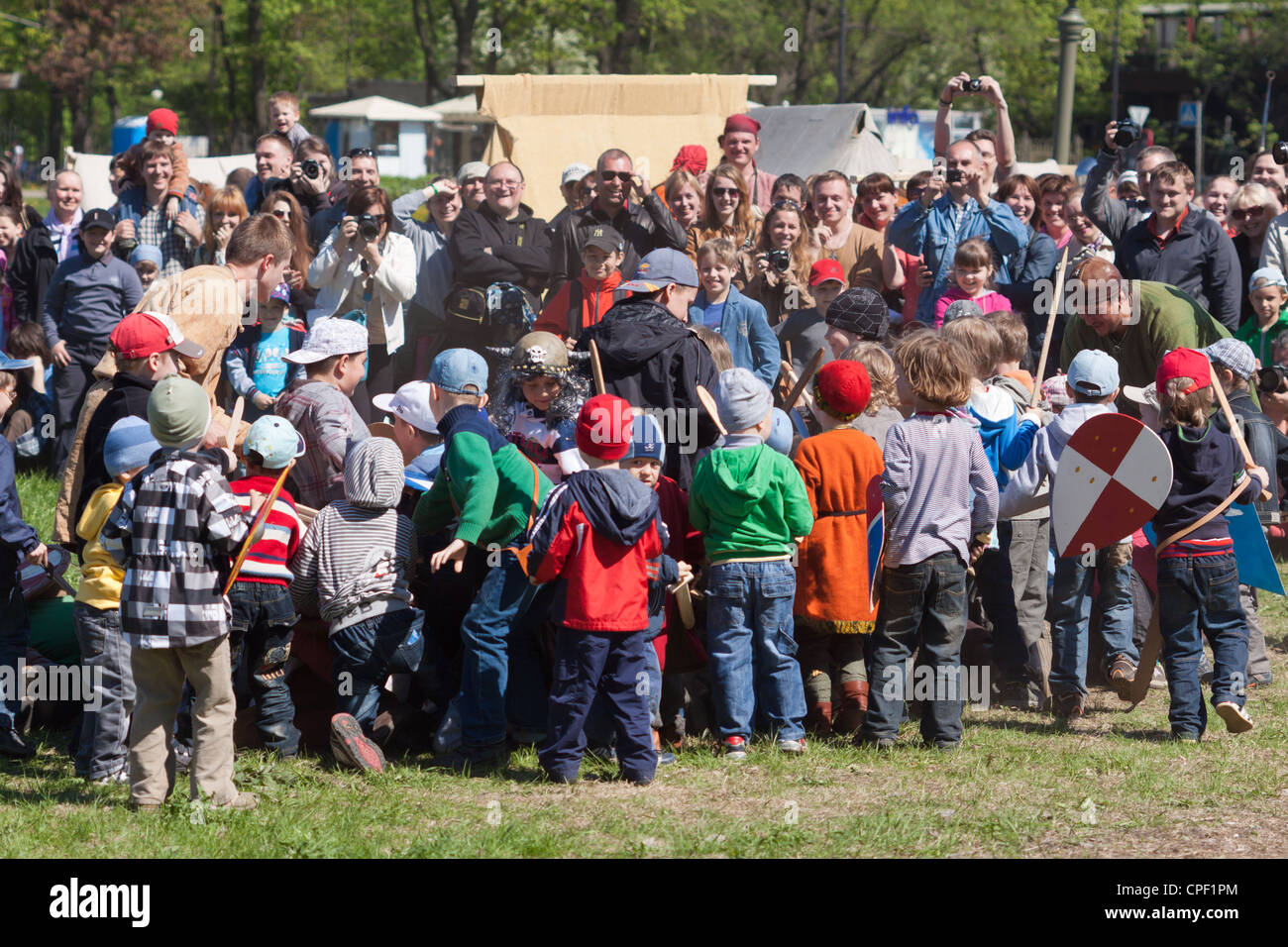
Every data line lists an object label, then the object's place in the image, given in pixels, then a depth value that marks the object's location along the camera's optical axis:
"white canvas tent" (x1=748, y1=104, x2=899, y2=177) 16.97
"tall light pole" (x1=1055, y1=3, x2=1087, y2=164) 14.34
